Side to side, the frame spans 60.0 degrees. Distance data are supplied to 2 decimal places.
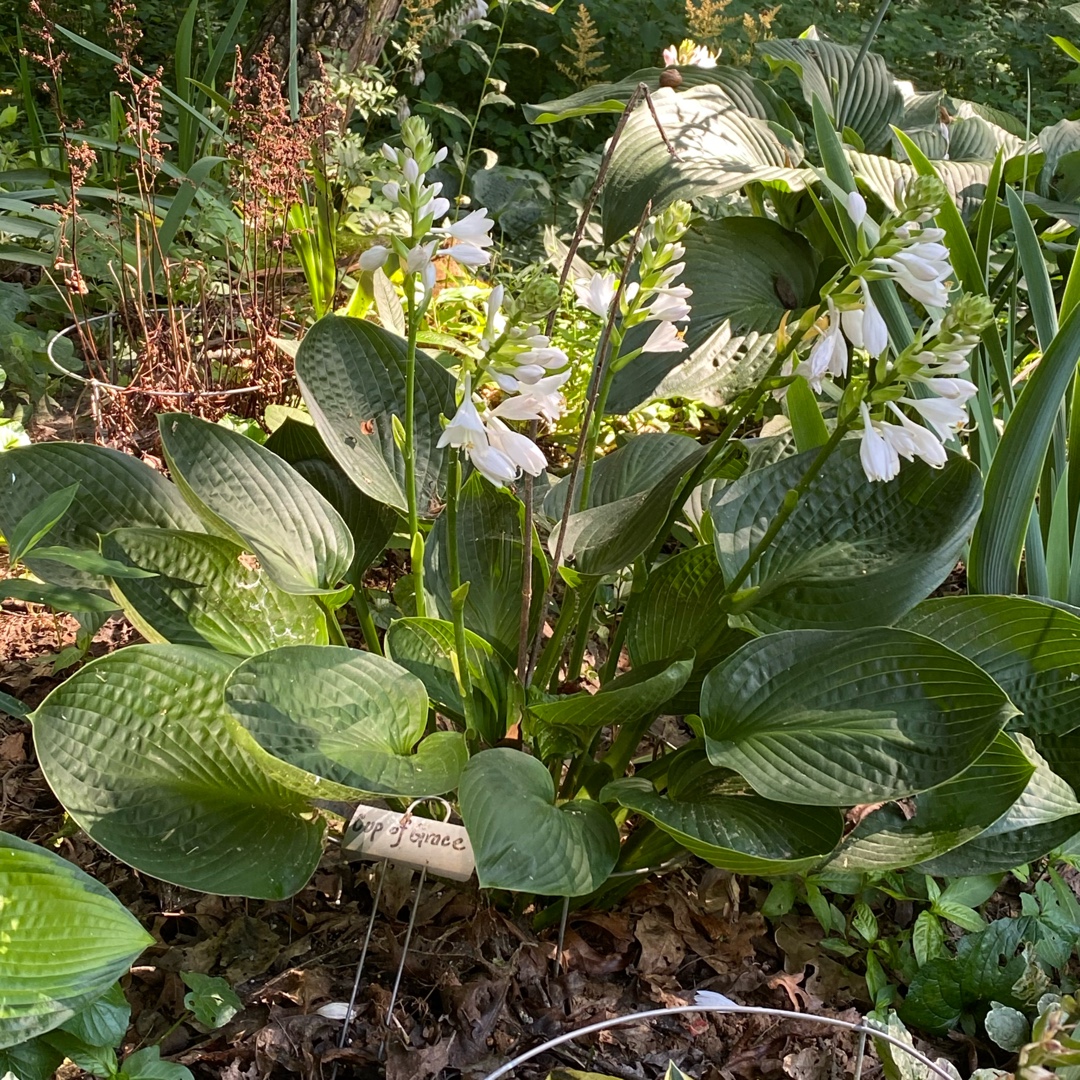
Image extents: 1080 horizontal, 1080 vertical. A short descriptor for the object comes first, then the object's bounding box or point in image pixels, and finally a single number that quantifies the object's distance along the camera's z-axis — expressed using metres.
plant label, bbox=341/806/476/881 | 1.00
